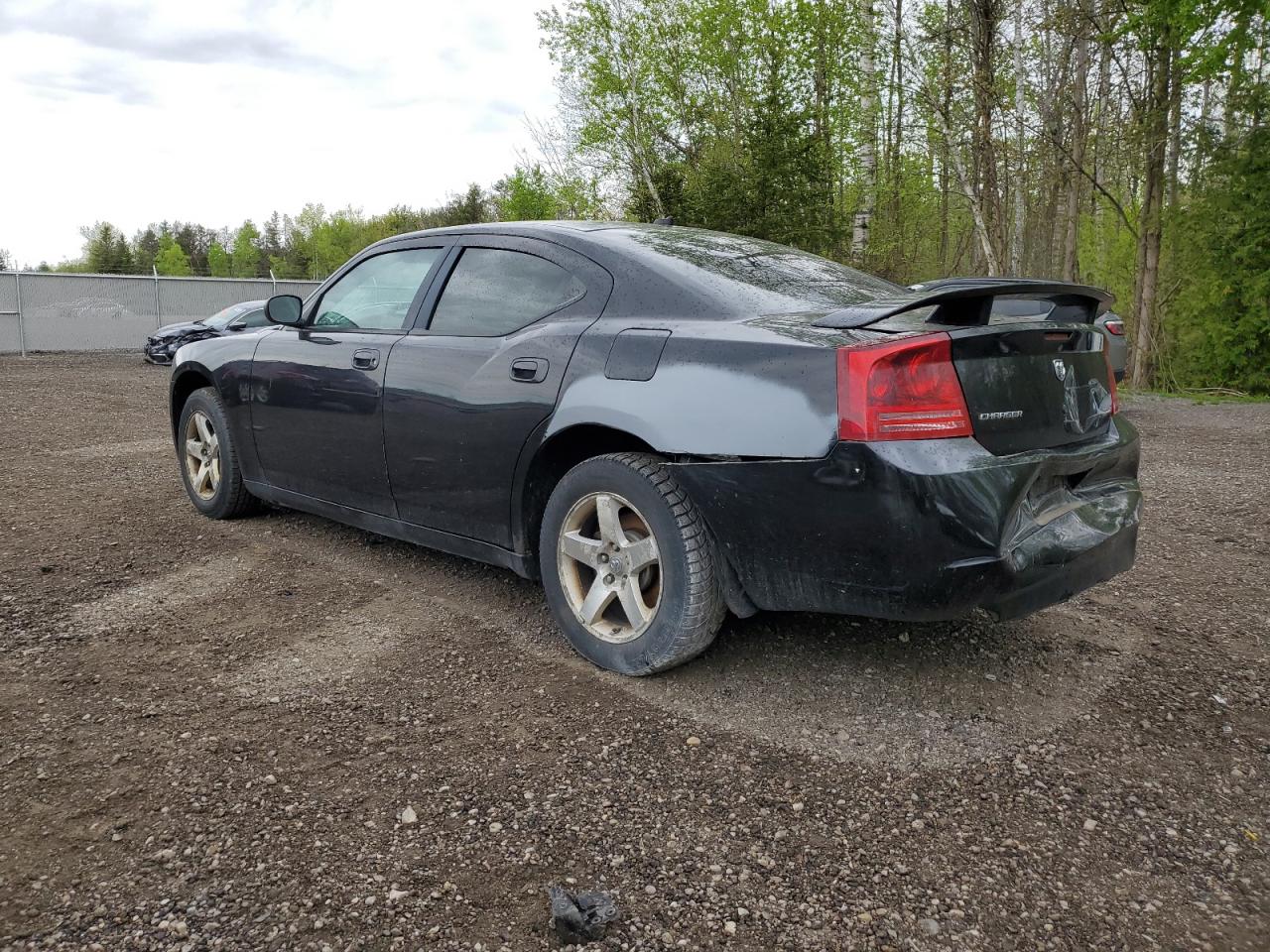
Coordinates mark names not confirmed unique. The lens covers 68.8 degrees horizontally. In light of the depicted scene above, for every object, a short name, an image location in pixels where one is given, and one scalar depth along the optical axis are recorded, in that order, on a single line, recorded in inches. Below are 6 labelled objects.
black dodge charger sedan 101.3
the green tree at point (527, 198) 1306.6
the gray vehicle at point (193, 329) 713.6
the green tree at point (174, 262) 3646.7
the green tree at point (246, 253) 3980.8
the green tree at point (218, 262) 3919.8
